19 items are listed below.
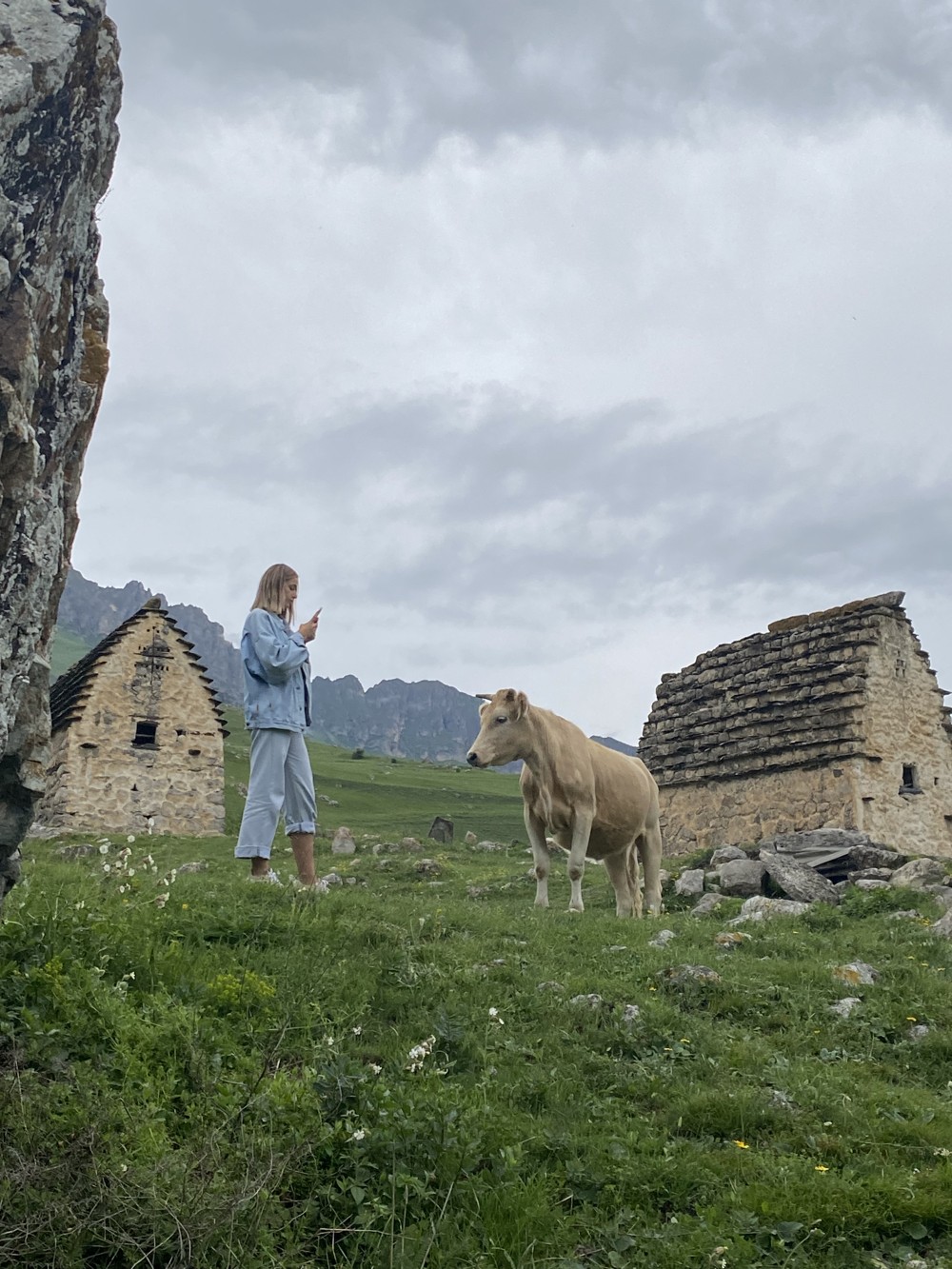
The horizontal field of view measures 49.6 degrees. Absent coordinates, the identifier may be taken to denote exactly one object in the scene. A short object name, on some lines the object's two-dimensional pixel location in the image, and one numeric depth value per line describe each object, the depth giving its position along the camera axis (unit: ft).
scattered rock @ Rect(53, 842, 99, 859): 53.89
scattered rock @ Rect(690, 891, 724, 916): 42.32
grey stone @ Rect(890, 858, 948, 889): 44.70
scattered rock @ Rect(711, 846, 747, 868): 55.57
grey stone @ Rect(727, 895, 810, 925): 38.99
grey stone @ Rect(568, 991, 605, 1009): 22.89
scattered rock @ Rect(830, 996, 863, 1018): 24.67
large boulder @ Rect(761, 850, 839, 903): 43.70
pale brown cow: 42.45
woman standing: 31.19
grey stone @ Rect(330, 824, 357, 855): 75.10
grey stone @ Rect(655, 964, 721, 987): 25.64
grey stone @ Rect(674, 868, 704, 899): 48.62
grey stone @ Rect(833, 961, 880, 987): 27.35
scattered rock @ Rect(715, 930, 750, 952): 31.83
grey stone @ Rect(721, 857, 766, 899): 46.26
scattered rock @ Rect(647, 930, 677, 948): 30.78
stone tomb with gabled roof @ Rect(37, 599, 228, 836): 87.97
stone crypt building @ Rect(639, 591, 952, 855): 66.28
